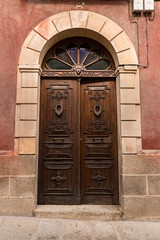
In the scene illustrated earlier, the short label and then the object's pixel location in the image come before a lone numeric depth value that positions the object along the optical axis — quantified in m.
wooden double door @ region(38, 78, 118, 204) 4.05
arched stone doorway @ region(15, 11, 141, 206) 3.86
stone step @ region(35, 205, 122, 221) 3.65
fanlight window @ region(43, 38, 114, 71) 4.38
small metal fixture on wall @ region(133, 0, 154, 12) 4.16
